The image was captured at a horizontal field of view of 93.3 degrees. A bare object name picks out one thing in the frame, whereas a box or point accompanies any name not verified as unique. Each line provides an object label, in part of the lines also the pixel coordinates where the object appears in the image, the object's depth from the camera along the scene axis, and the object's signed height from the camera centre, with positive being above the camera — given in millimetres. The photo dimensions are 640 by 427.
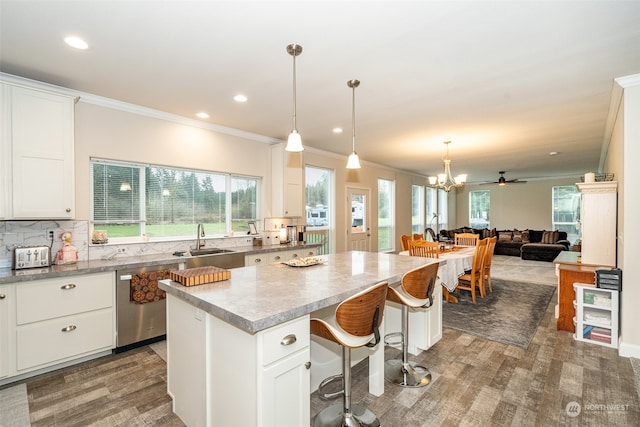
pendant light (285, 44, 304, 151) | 2328 +600
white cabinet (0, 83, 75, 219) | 2594 +547
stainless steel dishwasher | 2949 -1037
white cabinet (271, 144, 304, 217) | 4867 +511
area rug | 3432 -1381
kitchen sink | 3319 -540
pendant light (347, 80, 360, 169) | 2898 +521
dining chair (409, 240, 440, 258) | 4391 -544
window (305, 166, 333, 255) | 5965 +147
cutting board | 1910 -415
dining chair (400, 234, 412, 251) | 5250 -532
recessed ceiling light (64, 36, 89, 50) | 2203 +1277
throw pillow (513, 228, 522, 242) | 9764 -809
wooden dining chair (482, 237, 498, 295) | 4799 -748
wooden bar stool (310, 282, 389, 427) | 1636 -680
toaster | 2664 -391
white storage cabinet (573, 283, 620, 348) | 3043 -1092
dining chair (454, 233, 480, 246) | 5993 -576
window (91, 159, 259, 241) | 3449 +157
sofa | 8501 -946
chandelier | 5357 +594
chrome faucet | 3988 -302
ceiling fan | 9250 +1043
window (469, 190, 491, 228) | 11797 +133
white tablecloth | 4086 -779
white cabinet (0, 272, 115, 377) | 2459 -933
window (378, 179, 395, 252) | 7891 -85
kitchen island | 1423 -696
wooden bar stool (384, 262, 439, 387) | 2246 -728
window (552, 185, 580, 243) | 10109 +36
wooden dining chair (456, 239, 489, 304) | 4406 -936
